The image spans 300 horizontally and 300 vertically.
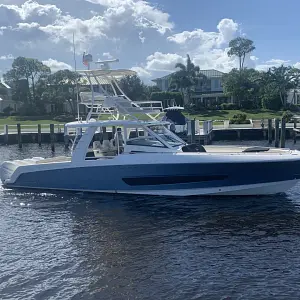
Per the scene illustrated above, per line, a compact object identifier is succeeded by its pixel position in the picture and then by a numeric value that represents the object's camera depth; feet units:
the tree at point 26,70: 183.93
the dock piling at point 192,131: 77.79
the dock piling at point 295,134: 93.55
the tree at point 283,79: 183.00
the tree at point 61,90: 169.94
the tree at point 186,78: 197.76
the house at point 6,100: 181.78
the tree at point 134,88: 179.93
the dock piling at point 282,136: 78.40
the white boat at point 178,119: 87.89
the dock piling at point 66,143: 81.28
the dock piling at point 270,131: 95.80
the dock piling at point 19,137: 95.34
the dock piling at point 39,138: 97.36
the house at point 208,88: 210.05
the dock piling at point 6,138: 101.72
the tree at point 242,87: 186.69
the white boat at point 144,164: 37.59
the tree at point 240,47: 208.36
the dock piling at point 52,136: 86.86
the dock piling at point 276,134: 84.89
